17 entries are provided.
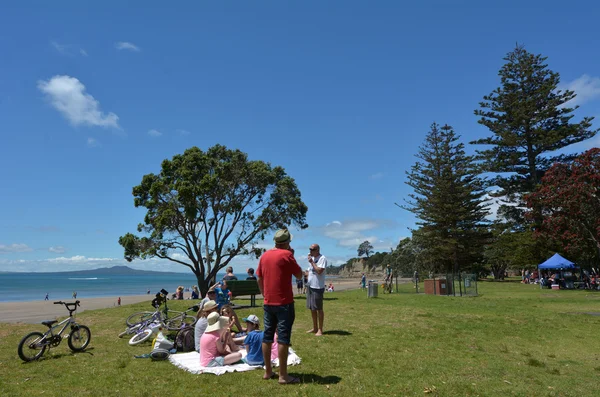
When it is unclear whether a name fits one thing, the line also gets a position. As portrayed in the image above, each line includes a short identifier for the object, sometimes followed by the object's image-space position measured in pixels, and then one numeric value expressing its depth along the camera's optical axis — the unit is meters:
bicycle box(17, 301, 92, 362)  6.33
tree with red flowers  24.06
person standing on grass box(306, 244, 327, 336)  7.63
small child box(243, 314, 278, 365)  5.50
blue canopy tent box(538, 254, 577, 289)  25.30
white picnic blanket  5.19
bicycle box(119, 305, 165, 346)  7.59
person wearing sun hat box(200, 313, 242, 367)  5.42
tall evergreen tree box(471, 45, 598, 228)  33.81
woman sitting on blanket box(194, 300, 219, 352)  6.27
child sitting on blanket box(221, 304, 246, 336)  7.32
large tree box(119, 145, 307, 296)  21.48
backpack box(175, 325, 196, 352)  6.69
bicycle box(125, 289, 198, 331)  8.42
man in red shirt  4.56
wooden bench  12.11
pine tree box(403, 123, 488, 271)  38.62
